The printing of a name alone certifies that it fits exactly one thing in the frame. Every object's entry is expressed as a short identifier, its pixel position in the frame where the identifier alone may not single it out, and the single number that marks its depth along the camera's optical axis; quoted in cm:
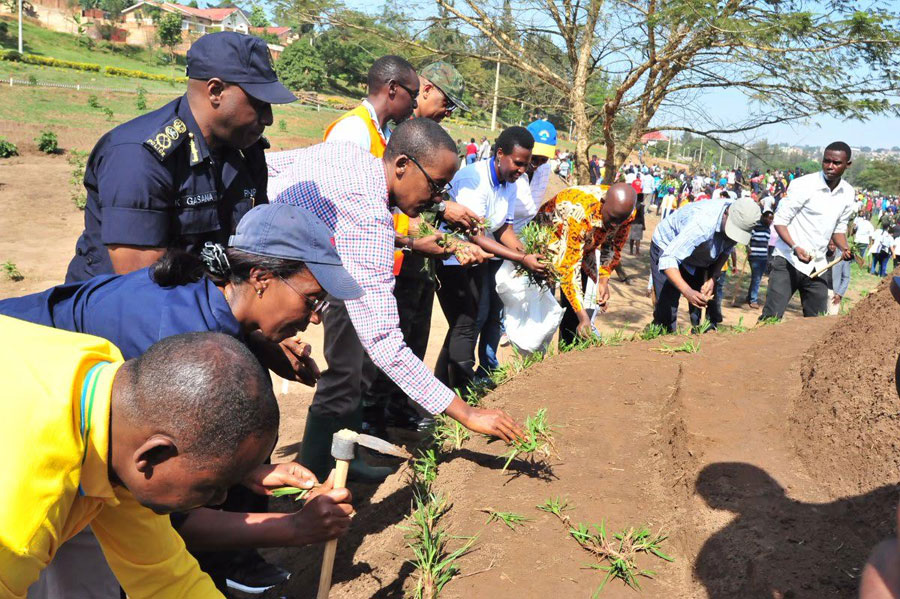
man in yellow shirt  134
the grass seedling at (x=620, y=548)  272
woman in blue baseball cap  206
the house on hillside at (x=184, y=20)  6212
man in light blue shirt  565
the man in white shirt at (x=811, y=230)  645
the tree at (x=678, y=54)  631
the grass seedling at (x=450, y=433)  408
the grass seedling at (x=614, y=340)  552
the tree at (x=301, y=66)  4303
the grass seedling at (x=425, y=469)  380
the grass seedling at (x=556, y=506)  309
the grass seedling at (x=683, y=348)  492
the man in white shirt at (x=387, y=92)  415
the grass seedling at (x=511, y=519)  309
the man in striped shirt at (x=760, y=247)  1110
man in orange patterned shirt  521
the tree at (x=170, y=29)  5312
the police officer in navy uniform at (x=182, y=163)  269
